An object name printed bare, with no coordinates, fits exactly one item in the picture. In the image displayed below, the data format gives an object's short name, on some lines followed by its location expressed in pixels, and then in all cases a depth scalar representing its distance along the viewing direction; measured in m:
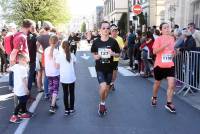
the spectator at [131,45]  17.48
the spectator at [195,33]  11.26
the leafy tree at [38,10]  41.22
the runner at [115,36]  10.91
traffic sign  23.74
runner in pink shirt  8.30
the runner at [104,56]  7.86
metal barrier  10.05
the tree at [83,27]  157.94
